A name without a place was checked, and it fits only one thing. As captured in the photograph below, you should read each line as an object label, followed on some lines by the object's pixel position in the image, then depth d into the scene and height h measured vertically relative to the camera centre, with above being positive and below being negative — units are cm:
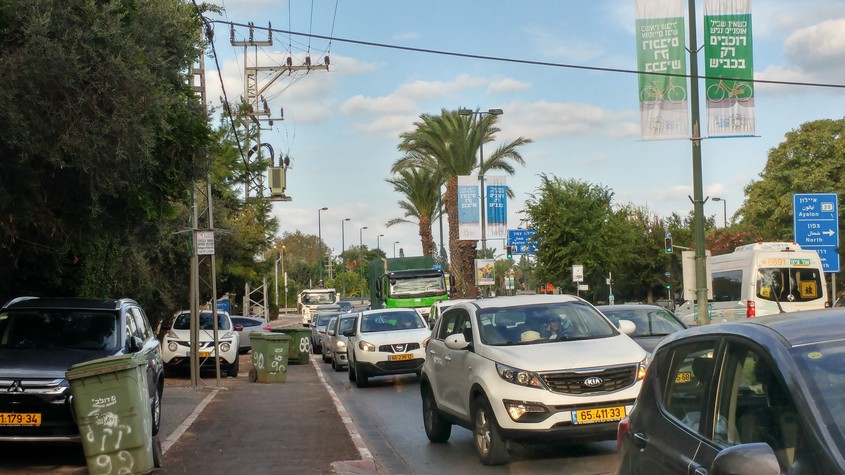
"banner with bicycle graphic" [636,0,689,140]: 2139 +415
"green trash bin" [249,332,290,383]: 2275 -205
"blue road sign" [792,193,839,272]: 2703 +89
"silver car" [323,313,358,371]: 2802 -216
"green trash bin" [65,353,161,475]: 905 -133
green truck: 3750 -73
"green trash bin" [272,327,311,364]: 3152 -242
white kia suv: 971 -114
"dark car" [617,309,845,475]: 365 -63
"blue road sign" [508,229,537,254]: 5497 +133
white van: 2725 -62
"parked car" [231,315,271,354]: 3681 -216
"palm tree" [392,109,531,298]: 4744 +576
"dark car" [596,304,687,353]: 1435 -89
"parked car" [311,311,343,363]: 3984 -247
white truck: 6800 -228
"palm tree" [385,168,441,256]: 5375 +399
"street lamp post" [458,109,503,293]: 4418 +528
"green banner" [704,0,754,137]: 2092 +420
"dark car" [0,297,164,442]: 974 -86
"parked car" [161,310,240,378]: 2441 -190
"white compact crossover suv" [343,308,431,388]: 2136 -188
